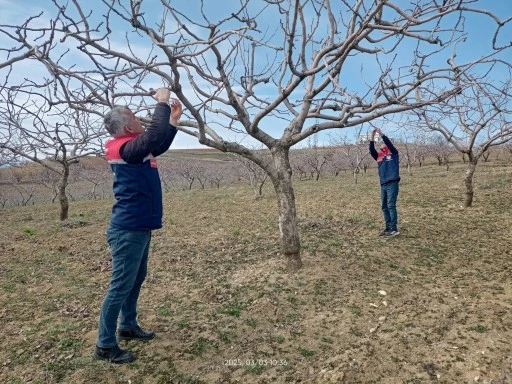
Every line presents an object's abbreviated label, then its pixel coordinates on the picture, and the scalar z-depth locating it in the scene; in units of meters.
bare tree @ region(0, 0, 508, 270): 2.52
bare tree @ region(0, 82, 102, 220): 6.43
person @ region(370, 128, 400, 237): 5.32
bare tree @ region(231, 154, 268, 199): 12.66
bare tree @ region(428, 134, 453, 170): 25.72
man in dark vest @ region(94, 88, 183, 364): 2.30
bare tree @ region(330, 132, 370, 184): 21.23
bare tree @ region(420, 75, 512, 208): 6.59
